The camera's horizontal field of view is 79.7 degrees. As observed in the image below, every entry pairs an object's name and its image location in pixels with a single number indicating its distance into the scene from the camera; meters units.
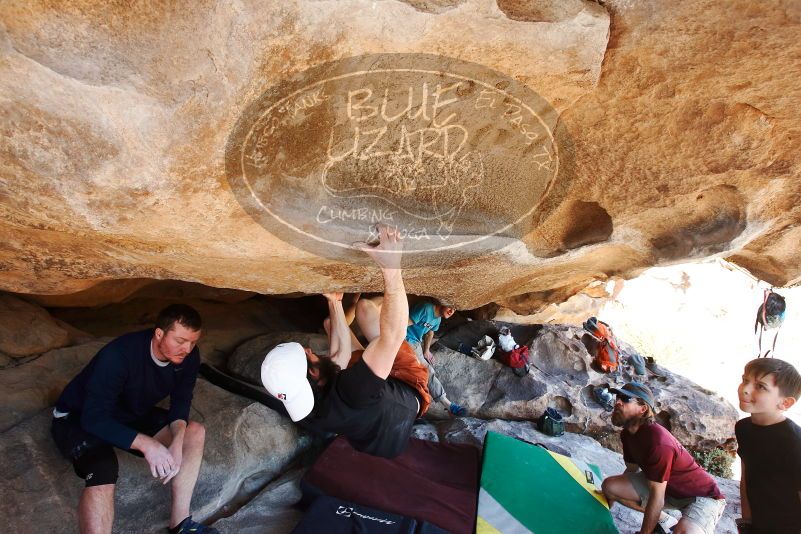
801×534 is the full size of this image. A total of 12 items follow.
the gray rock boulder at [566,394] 5.22
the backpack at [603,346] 5.97
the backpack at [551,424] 4.91
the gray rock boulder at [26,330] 3.14
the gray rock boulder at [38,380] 2.67
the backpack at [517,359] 5.58
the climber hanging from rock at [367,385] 2.17
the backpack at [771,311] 4.09
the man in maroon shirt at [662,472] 2.93
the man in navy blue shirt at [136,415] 2.26
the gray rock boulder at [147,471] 2.37
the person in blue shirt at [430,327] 5.02
